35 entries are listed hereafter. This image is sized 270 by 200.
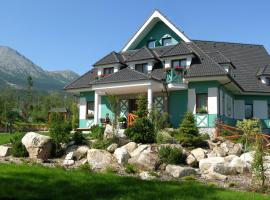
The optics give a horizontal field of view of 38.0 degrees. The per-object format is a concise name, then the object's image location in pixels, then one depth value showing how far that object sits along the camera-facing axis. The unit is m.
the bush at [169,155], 18.39
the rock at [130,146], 20.45
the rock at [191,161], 18.92
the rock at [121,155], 18.44
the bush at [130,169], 15.99
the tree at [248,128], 20.35
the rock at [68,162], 18.44
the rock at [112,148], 20.31
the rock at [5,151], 20.28
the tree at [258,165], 12.55
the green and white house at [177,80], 26.88
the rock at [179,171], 15.91
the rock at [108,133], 21.62
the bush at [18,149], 20.03
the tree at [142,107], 24.48
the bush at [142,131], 21.69
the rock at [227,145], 21.58
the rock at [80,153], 19.84
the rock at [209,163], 17.47
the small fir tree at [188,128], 22.15
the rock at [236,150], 21.34
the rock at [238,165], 17.47
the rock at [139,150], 19.36
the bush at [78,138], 21.91
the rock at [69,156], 19.53
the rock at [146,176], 14.12
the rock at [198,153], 19.69
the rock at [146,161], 17.33
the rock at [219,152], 20.69
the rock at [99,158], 18.11
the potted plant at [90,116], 31.74
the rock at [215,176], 15.36
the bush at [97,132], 22.09
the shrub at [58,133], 20.79
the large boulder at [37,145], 19.58
